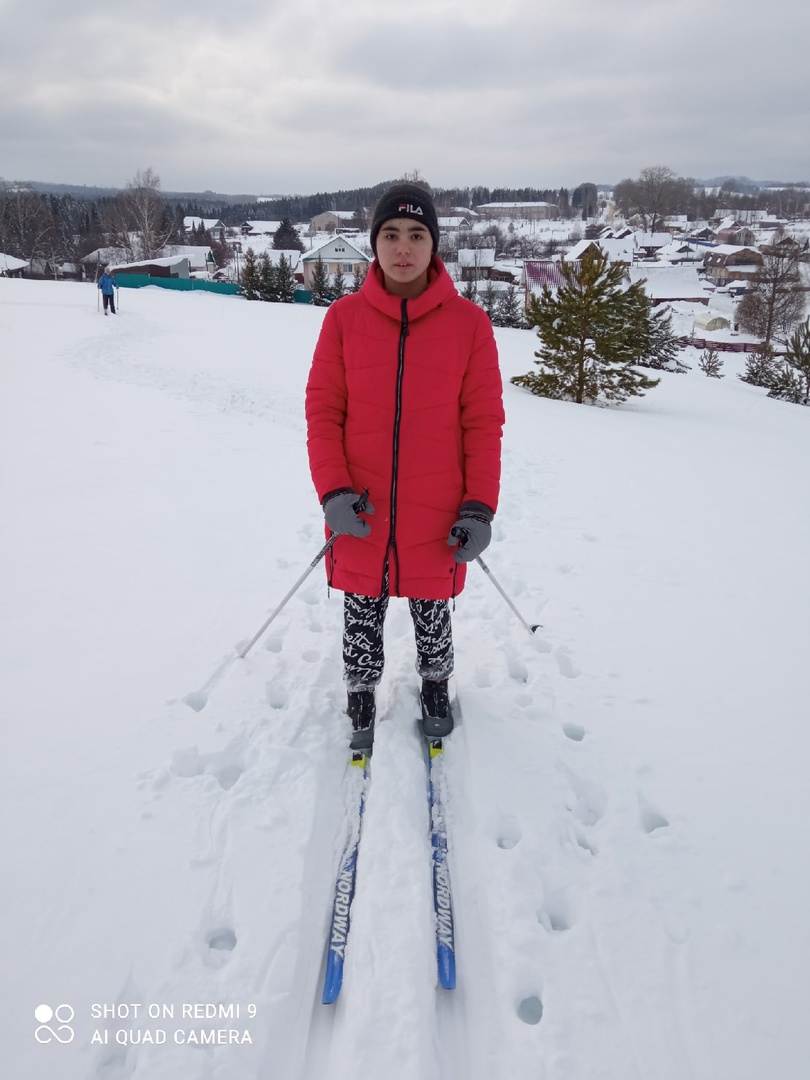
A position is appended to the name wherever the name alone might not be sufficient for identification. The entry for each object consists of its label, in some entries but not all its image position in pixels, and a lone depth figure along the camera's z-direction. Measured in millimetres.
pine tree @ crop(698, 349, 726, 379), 28703
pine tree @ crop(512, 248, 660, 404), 12953
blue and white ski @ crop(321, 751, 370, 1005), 1620
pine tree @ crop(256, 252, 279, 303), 30359
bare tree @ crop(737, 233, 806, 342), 37719
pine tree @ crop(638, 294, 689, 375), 24516
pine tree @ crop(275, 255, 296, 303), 30375
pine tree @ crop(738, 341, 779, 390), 23838
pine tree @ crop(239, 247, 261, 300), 30038
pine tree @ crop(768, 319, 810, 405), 20312
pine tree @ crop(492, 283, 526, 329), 34531
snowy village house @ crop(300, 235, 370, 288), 54000
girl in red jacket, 1995
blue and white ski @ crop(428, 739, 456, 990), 1658
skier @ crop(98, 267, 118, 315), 16438
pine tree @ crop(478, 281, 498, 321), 37494
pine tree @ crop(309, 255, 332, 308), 31734
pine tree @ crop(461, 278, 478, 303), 37175
